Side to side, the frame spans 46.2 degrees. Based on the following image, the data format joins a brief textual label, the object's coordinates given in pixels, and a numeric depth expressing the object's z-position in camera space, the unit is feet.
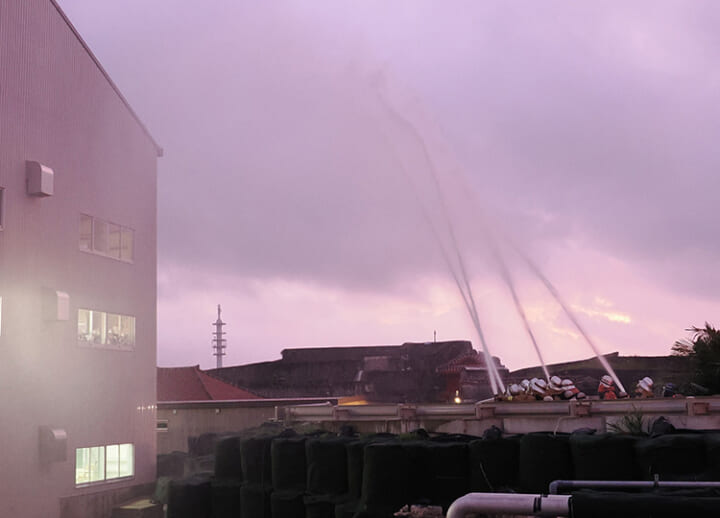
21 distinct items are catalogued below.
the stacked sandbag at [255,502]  78.43
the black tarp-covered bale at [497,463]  61.16
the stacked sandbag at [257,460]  81.66
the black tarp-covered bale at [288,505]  72.38
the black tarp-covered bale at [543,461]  58.34
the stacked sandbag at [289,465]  75.10
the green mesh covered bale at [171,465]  126.21
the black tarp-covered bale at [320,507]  68.95
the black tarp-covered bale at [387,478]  63.52
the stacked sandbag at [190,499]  85.40
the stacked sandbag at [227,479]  84.17
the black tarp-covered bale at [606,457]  54.85
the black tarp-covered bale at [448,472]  62.95
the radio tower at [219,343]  433.48
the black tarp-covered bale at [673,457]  51.78
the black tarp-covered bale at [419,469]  63.67
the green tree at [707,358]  80.74
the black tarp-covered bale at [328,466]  70.74
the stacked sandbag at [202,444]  132.77
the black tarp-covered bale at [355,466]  68.23
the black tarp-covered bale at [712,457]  50.72
